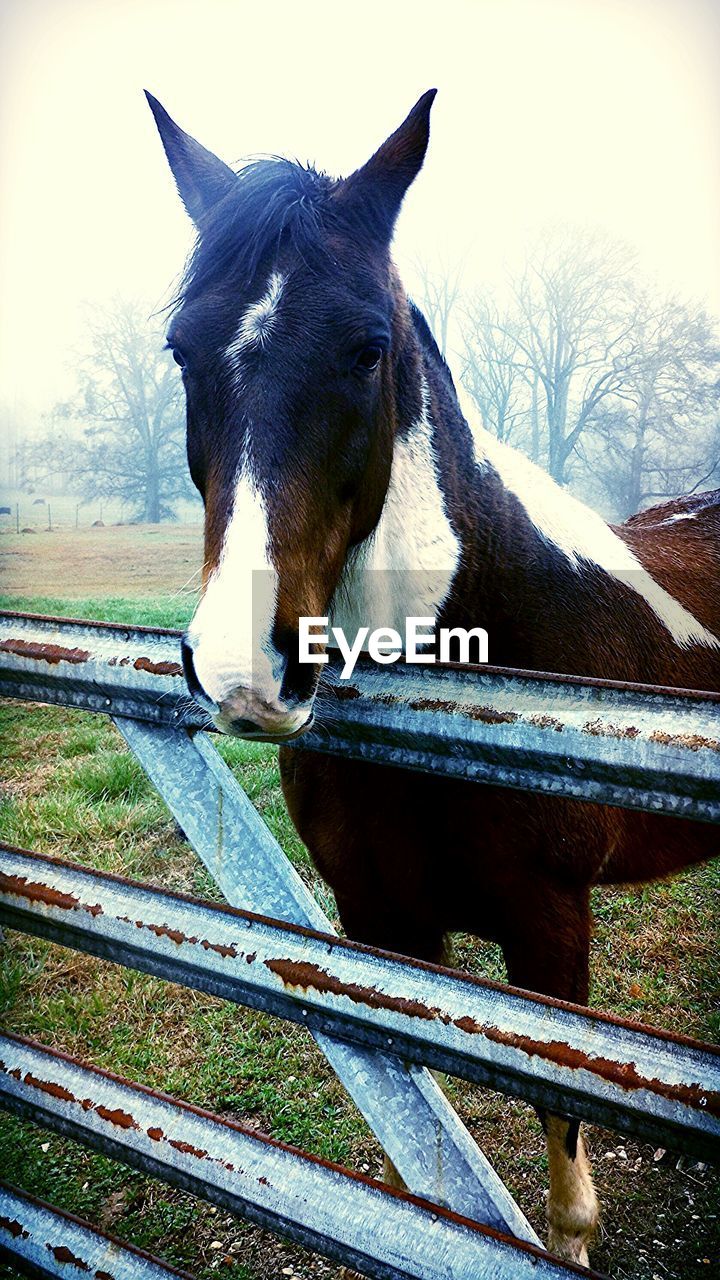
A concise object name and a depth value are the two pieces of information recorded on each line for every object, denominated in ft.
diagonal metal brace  3.86
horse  4.10
